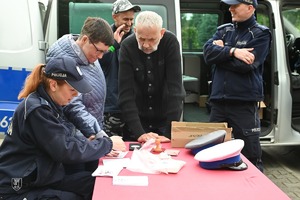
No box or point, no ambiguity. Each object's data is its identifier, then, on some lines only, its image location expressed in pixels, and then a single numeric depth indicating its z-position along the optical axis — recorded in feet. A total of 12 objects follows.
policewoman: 6.15
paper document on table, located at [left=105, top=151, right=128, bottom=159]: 7.41
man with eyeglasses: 7.54
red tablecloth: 5.48
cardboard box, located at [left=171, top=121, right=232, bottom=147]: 7.85
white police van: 10.43
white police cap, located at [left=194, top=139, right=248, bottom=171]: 6.46
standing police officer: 9.75
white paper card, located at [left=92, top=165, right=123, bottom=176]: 6.32
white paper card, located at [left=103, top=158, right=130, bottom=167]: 6.86
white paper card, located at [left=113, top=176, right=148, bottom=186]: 5.93
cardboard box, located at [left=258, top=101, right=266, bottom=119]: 14.66
